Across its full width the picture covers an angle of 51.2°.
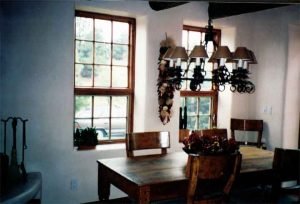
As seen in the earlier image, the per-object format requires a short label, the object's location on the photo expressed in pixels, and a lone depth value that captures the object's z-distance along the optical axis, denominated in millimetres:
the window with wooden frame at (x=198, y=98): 3971
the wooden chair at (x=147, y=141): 2705
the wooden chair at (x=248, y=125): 4059
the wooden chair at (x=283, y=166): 2109
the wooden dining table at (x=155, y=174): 1942
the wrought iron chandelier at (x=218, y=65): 2383
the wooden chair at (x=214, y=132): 3088
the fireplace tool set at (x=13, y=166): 2307
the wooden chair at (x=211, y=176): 1862
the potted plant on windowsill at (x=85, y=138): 3297
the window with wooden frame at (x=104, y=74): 3326
